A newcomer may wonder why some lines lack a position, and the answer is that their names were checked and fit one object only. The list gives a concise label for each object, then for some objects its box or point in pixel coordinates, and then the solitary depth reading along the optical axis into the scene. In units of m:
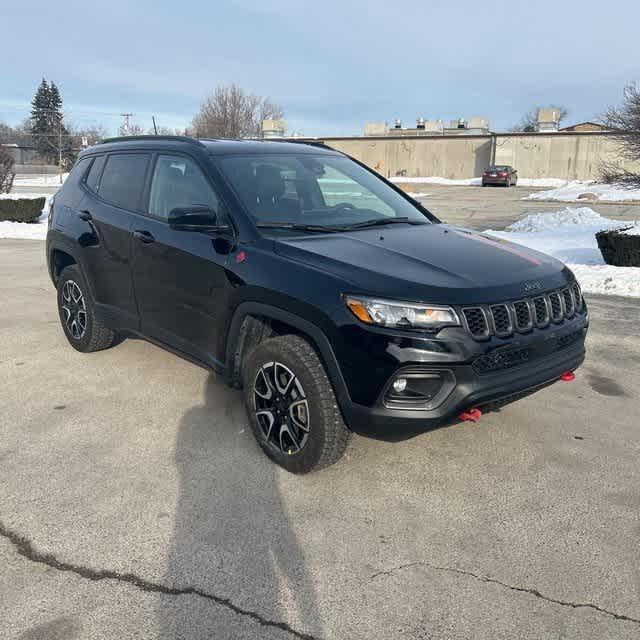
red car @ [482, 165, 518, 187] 43.22
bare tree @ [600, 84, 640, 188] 11.92
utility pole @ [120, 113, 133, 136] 60.33
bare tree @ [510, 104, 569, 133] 68.25
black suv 2.92
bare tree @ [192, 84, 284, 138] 59.28
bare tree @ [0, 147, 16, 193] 21.03
